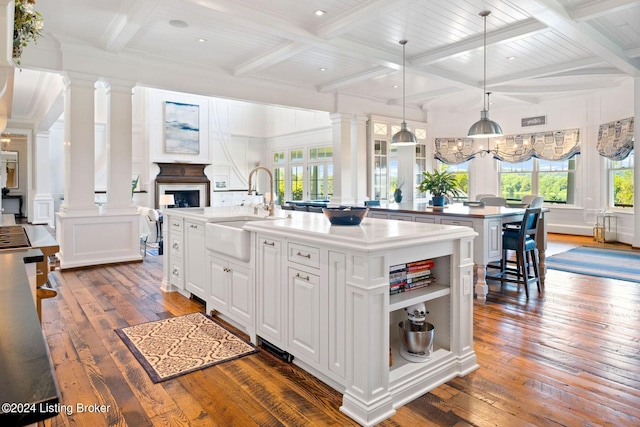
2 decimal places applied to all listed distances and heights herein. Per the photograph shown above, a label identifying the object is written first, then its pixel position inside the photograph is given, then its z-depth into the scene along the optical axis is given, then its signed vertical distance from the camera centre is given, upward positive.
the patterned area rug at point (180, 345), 2.49 -1.04
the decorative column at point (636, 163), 6.51 +0.59
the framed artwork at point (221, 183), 11.97 +0.48
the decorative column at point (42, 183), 10.39 +0.41
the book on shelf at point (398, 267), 2.27 -0.40
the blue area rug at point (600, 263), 5.01 -0.92
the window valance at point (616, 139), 7.18 +1.13
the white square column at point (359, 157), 8.22 +0.87
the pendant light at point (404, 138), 5.86 +0.90
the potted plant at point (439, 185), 5.20 +0.18
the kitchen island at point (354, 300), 1.95 -0.59
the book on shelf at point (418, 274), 2.36 -0.46
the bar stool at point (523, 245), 3.96 -0.48
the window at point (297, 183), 12.14 +0.49
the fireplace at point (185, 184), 10.69 +0.41
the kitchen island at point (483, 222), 3.94 -0.26
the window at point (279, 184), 12.89 +0.47
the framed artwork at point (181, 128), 10.83 +1.98
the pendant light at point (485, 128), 4.73 +0.85
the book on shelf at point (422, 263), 2.38 -0.40
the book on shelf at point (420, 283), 2.34 -0.52
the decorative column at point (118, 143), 5.46 +0.77
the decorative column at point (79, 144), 5.17 +0.73
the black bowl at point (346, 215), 2.49 -0.10
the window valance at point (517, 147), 8.63 +1.23
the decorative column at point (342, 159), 8.02 +0.81
